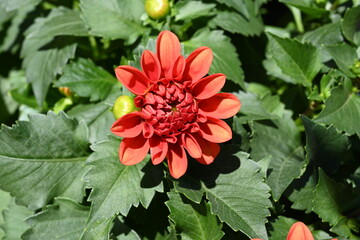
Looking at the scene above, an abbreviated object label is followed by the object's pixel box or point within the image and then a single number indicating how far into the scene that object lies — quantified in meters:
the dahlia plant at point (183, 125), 0.72
